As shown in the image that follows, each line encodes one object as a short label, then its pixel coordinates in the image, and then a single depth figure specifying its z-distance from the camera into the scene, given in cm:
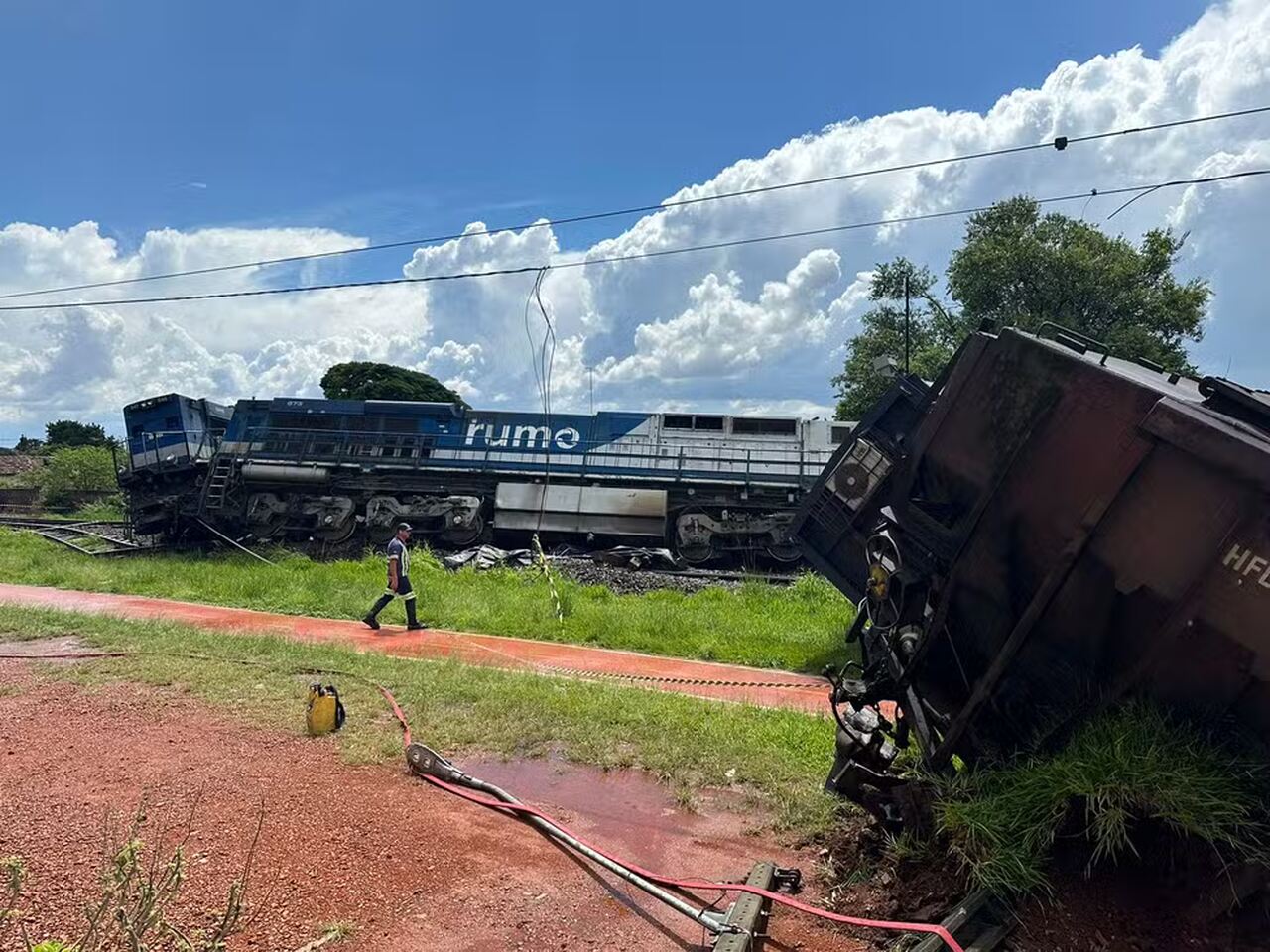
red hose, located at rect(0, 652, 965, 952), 299
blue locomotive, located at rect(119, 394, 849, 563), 1928
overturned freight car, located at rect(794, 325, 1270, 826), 287
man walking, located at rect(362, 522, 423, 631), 1153
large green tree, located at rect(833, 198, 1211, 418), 2620
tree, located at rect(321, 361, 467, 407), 4812
